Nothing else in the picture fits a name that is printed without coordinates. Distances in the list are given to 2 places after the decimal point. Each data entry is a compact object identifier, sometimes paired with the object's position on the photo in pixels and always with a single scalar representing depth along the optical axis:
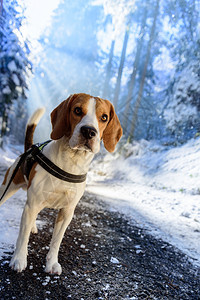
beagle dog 1.44
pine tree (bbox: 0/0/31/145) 2.72
